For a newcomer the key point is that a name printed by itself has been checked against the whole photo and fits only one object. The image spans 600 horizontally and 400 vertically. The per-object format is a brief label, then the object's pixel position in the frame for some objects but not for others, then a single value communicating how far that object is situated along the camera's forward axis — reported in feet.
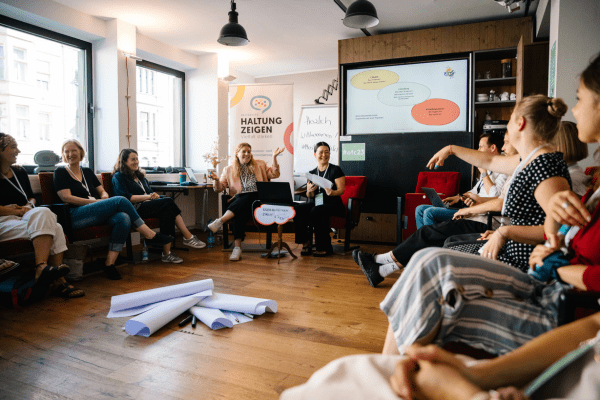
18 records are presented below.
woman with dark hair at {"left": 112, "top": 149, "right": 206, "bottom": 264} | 13.37
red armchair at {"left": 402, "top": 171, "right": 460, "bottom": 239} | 14.20
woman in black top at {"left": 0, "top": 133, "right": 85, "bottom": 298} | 9.07
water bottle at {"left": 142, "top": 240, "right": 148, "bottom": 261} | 13.12
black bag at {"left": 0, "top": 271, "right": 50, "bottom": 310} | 8.18
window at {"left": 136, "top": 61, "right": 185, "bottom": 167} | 19.16
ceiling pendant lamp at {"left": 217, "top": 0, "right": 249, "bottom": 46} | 13.08
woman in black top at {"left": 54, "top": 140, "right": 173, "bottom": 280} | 11.07
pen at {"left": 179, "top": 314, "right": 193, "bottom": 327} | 7.38
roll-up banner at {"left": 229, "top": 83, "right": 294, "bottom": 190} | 19.12
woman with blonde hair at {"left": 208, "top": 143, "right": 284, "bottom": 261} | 14.02
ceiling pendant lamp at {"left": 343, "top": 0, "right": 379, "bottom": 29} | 11.85
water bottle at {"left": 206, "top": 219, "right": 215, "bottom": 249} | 15.88
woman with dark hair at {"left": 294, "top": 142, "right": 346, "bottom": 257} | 14.01
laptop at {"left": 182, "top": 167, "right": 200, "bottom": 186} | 17.53
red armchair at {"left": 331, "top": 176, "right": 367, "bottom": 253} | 14.32
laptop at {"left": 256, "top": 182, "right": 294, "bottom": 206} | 12.70
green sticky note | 17.49
